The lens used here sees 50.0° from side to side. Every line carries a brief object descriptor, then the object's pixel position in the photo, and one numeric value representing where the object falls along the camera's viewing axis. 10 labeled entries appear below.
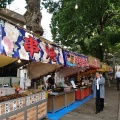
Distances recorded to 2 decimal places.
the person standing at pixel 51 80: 7.03
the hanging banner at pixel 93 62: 8.43
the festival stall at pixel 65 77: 5.60
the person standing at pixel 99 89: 5.88
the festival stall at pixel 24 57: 3.00
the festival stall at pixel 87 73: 7.97
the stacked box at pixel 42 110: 4.47
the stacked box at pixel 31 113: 3.95
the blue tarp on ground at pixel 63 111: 5.17
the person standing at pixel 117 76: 11.05
